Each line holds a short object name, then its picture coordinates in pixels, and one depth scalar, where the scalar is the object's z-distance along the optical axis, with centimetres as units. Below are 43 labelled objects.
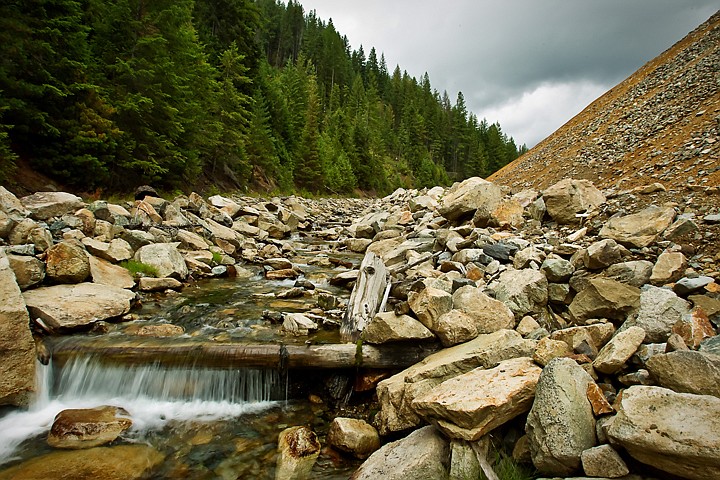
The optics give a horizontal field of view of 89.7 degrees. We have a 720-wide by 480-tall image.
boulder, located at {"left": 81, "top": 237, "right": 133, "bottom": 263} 799
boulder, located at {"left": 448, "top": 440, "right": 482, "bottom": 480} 303
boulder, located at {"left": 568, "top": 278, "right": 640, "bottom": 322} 442
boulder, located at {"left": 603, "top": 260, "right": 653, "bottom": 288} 487
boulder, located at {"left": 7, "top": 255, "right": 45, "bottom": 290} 586
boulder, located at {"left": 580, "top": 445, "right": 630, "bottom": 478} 249
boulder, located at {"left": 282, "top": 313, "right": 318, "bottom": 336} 627
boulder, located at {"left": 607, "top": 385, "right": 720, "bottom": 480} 218
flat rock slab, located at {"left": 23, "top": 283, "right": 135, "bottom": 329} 548
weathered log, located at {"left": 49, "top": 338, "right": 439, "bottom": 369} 497
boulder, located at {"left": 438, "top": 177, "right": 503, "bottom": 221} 1084
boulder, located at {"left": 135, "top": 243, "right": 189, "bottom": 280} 862
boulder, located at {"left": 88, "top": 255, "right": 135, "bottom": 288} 709
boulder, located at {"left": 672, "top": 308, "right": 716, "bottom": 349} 328
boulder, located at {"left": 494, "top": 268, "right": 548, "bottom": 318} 532
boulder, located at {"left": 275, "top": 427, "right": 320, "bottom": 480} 375
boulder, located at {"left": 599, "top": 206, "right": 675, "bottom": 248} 563
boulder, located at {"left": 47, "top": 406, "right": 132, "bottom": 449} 400
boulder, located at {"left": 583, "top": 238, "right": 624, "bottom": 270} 534
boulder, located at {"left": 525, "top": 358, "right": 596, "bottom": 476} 271
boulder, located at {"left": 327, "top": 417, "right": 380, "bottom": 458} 392
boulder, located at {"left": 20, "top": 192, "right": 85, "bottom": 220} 827
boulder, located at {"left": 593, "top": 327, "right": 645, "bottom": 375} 320
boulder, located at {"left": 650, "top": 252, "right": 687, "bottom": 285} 464
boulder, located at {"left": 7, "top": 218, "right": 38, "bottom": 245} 667
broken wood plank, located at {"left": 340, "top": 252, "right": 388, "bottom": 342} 588
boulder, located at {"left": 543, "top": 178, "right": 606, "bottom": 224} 814
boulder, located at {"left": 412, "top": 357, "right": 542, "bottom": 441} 305
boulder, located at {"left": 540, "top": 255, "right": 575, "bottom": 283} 555
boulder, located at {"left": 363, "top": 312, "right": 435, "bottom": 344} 483
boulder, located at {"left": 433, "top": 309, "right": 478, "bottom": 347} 467
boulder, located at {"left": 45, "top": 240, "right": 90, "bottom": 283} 634
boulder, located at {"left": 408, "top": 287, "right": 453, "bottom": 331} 491
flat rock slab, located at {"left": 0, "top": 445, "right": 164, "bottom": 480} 352
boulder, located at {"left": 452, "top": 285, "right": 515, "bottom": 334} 486
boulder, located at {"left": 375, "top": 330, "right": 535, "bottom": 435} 391
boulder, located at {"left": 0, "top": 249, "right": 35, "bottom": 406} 429
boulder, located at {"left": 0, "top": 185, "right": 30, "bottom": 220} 739
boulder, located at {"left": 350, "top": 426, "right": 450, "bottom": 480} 317
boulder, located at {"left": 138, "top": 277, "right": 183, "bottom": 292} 786
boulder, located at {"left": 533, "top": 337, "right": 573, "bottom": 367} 362
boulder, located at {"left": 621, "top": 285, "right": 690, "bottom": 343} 360
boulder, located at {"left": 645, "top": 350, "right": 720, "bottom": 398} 260
